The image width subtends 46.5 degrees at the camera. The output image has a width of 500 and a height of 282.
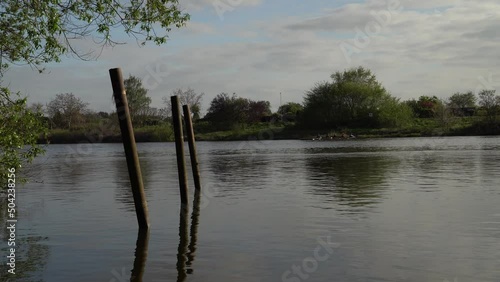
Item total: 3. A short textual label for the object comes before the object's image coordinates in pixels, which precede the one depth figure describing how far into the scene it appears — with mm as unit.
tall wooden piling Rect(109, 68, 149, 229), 14180
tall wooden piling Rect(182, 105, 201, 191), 24906
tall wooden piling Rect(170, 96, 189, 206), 20984
